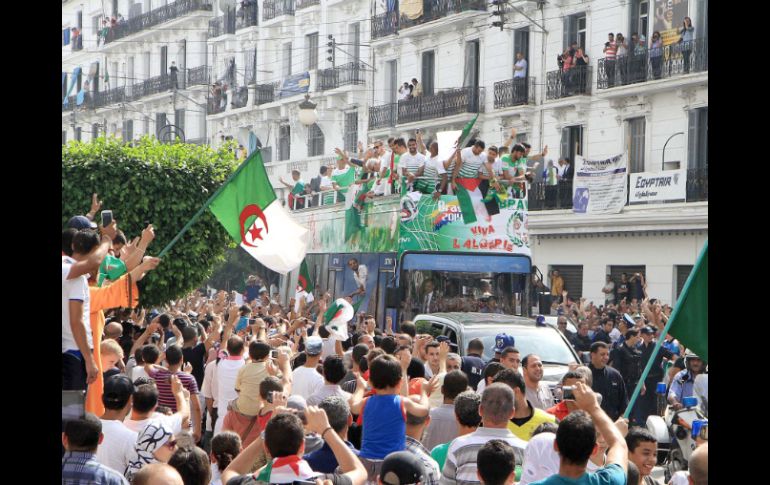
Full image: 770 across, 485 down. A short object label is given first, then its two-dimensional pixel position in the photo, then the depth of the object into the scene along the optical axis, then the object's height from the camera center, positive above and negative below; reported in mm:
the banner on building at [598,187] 28719 +1197
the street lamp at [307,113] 25266 +2500
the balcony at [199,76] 48938 +6277
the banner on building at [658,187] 27594 +1177
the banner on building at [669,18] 27906 +5079
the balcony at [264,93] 45688 +5216
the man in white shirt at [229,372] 10297 -1204
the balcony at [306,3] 42669 +8086
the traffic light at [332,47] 38888 +6167
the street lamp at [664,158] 28688 +1871
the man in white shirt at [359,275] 18484 -644
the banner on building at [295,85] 43156 +5307
